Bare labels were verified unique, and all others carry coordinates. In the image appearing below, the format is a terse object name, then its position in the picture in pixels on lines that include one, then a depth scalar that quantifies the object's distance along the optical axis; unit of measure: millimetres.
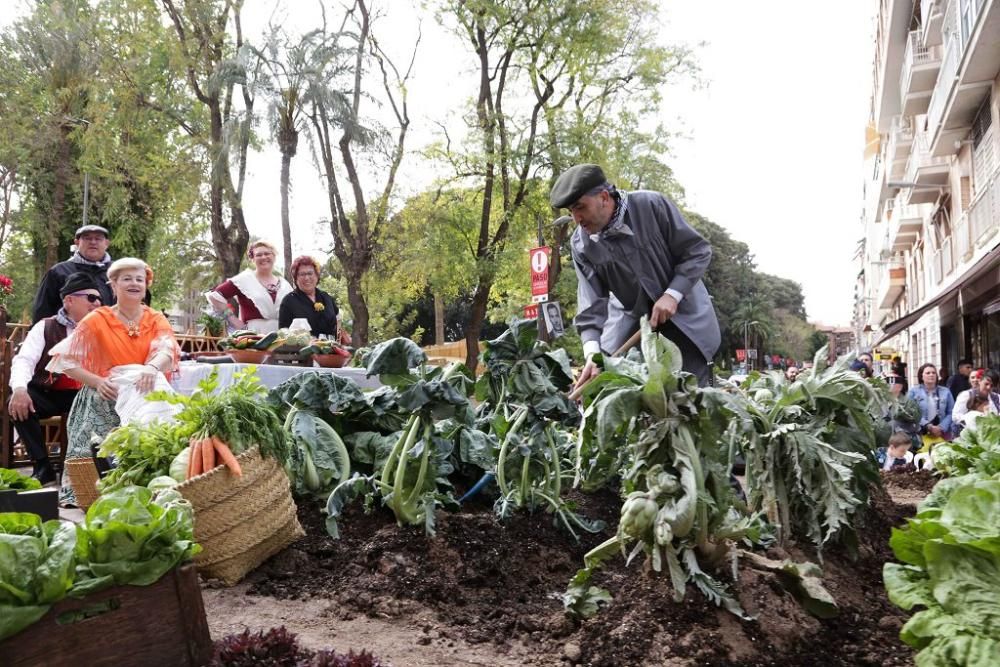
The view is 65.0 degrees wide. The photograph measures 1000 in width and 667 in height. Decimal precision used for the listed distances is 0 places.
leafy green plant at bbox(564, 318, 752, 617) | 2654
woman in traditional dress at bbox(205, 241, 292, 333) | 7480
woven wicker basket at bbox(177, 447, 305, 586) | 3400
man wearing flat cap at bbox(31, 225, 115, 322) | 6711
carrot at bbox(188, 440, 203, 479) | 3486
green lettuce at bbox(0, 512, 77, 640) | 2025
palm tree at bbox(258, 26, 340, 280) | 14617
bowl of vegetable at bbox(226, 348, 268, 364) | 6391
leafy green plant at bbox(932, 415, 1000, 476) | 3714
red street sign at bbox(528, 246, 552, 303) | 12836
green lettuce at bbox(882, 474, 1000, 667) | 1926
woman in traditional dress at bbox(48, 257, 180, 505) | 5177
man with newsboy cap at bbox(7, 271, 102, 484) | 6227
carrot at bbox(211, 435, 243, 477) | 3436
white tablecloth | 6023
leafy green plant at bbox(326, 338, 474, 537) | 3920
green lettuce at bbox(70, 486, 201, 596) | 2283
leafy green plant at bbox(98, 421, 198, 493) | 3725
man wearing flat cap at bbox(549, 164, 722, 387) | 4203
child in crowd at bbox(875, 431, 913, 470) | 9219
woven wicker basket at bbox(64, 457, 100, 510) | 4785
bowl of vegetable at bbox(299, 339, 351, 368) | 6637
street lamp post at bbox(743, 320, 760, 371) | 78312
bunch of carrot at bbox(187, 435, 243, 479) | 3447
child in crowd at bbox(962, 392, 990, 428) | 9477
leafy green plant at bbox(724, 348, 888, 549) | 3422
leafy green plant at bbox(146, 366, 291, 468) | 3564
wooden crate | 2109
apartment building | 17281
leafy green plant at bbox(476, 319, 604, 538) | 4137
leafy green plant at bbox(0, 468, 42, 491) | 3203
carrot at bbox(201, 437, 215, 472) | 3461
